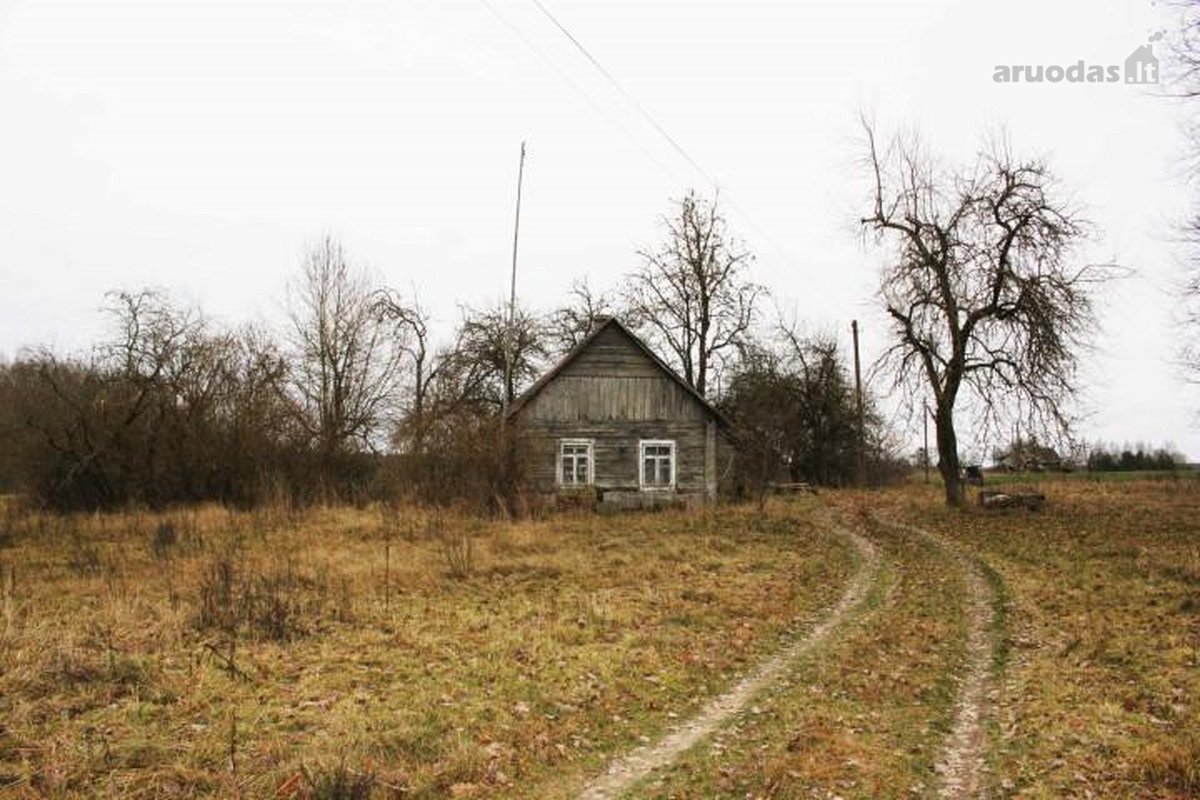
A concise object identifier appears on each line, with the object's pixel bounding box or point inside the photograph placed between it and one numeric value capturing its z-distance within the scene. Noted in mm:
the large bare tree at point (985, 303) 24172
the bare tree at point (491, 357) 45781
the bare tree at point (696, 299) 45062
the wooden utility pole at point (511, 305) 29672
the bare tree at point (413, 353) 39375
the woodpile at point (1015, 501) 25656
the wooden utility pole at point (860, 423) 43469
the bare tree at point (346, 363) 38969
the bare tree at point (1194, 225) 18031
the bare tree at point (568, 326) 51156
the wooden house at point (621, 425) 29578
